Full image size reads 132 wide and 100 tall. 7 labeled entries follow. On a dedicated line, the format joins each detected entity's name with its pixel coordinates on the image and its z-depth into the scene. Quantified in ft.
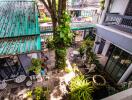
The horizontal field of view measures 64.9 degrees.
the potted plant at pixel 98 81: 25.54
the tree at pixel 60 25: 24.97
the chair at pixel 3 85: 26.48
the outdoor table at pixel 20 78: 27.56
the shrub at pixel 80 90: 21.95
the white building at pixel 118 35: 24.07
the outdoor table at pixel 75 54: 39.96
